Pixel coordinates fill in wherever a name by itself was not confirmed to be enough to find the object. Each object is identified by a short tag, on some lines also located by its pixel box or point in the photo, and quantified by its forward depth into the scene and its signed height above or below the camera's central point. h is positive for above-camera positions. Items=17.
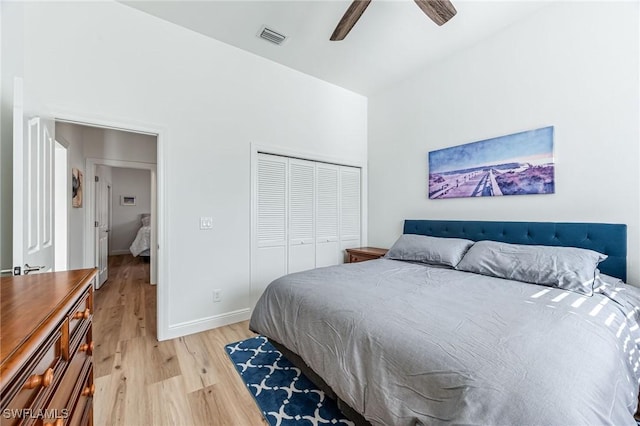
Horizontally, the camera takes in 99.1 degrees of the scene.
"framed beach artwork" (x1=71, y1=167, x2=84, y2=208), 3.41 +0.34
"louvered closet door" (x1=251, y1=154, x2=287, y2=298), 3.12 -0.11
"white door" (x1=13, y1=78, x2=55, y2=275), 1.38 +0.13
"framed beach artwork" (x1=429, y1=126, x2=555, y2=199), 2.42 +0.46
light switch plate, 2.74 -0.09
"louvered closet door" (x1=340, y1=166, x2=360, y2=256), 3.89 +0.08
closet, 3.15 -0.03
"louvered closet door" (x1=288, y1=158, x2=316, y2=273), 3.40 -0.03
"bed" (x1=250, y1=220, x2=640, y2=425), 0.87 -0.54
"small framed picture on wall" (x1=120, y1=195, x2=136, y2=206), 7.27 +0.34
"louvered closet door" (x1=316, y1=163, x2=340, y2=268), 3.65 -0.03
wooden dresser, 0.54 -0.34
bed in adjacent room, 5.92 -0.69
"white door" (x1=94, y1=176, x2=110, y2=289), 4.14 -0.26
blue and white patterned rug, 1.59 -1.18
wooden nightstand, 3.40 -0.52
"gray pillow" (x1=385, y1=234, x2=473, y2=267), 2.54 -0.36
